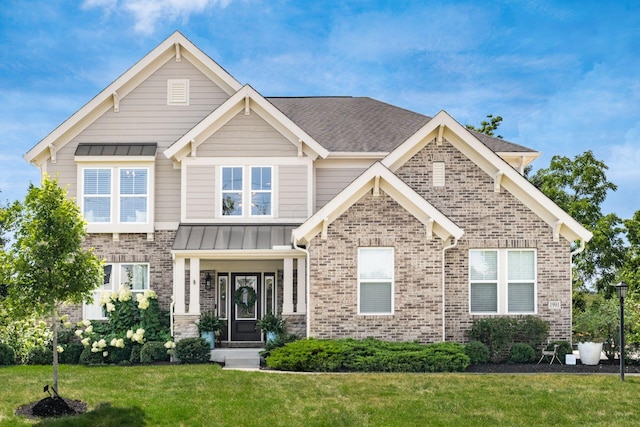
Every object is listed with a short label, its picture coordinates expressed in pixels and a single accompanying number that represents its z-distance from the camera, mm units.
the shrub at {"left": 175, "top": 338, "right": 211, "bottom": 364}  19641
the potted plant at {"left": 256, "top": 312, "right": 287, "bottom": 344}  20344
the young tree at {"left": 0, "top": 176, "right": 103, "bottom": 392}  12477
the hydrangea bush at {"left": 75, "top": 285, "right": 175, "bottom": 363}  19984
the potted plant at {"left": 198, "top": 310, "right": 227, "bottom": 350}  20469
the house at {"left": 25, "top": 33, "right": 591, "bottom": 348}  18688
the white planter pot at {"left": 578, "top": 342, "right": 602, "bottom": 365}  18891
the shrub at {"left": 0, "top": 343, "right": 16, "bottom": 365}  20250
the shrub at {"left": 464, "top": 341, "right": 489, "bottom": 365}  18297
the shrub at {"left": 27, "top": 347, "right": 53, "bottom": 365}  20266
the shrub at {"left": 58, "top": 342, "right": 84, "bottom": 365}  20422
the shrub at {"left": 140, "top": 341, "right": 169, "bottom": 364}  19703
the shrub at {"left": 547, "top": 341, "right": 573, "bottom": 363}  19062
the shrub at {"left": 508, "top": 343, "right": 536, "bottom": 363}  18828
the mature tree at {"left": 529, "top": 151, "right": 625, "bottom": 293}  29516
